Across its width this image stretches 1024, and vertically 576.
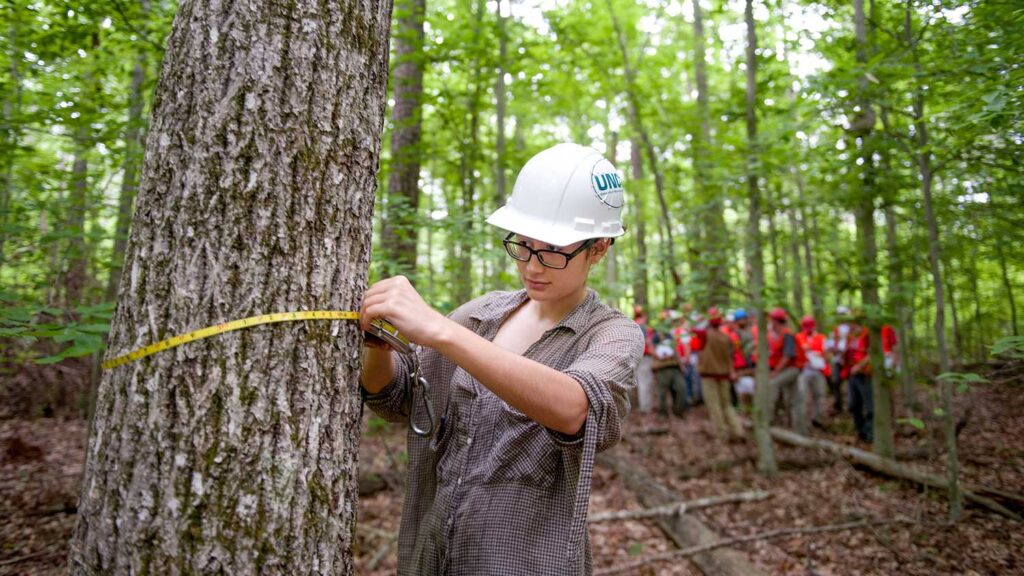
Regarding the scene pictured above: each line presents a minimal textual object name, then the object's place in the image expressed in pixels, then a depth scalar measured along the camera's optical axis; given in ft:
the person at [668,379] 34.55
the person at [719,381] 28.91
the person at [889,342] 27.35
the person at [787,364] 28.45
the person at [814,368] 29.66
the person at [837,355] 31.58
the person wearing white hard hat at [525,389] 4.52
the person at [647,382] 35.91
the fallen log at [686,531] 13.82
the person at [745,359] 33.42
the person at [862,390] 26.84
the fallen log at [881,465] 16.28
